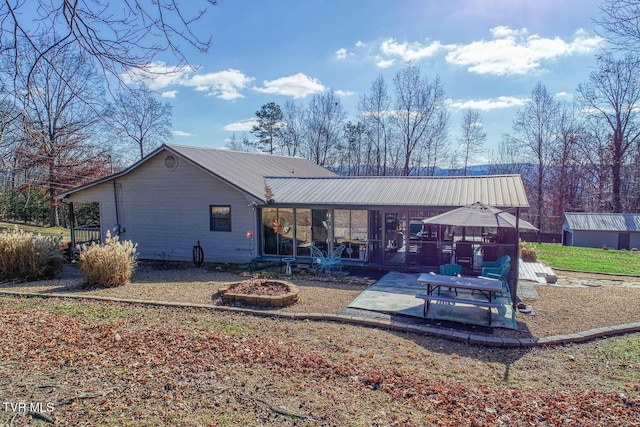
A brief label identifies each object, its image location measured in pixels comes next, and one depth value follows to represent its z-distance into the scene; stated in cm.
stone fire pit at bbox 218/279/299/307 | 803
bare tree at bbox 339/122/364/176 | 3469
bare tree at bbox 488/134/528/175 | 3481
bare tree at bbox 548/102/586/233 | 3188
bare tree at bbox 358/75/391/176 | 3244
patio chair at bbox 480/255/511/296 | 887
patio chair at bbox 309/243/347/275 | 1180
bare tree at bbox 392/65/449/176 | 3112
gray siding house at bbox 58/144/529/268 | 1272
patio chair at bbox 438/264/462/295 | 922
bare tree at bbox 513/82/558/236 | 3266
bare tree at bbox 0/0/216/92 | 370
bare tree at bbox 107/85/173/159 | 3519
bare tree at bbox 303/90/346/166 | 3472
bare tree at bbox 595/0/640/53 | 552
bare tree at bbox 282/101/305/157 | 3553
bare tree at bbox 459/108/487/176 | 3412
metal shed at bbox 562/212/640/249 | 2530
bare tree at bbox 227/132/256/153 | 3684
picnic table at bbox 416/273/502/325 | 719
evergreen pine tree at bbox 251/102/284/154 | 3541
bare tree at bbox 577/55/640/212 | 2570
